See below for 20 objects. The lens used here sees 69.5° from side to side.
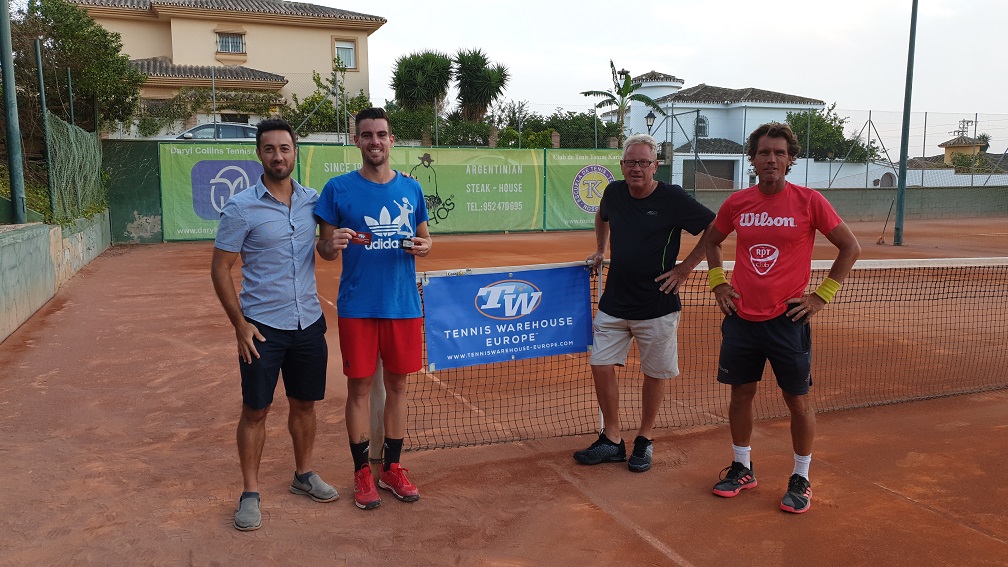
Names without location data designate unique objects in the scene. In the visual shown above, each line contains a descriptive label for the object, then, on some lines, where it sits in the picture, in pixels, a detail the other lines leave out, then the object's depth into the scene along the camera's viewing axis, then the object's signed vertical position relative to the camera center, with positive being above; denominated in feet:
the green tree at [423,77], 118.42 +17.94
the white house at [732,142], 107.24 +9.48
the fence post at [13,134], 33.63 +2.58
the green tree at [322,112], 79.00 +8.56
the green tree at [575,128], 94.95 +7.84
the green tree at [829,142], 98.94 +6.98
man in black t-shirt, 13.87 -1.75
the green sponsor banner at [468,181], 62.39 +0.59
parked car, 74.23 +5.75
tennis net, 17.28 -5.46
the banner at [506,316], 15.11 -2.77
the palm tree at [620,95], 123.03 +15.68
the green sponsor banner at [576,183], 71.10 +0.40
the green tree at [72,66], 51.52 +9.68
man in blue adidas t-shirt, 12.19 -1.31
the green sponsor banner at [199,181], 58.49 +0.57
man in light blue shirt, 11.32 -1.65
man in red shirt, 12.29 -1.59
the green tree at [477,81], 121.19 +17.77
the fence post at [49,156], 37.58 +1.69
